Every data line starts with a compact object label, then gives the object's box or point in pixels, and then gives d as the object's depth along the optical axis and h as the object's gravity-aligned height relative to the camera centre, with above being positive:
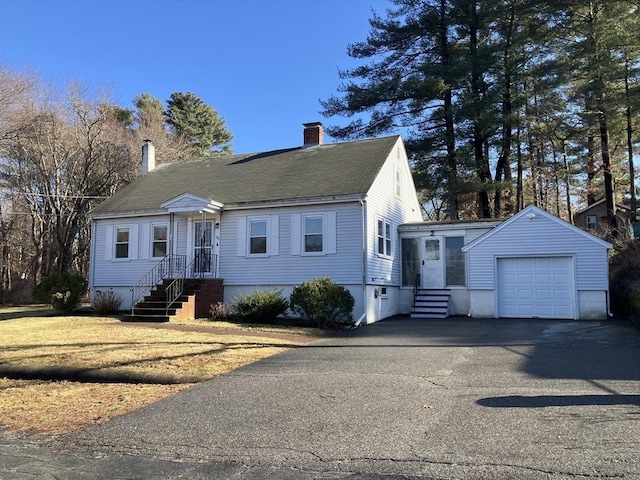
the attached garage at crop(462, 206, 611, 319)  16.70 +0.30
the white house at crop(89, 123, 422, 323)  17.42 +1.94
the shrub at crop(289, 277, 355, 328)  14.87 -0.70
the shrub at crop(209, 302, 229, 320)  17.16 -1.12
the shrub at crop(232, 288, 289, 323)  15.89 -0.86
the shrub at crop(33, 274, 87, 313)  18.86 -0.48
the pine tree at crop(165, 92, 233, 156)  48.97 +15.41
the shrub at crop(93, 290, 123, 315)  18.72 -0.90
